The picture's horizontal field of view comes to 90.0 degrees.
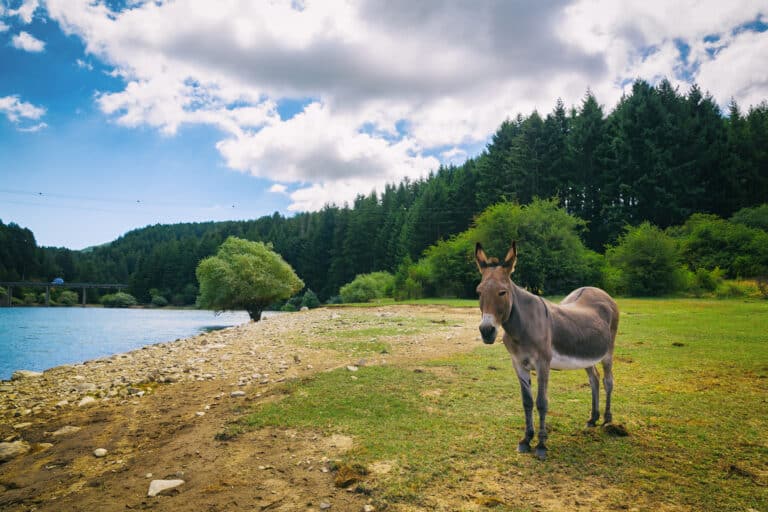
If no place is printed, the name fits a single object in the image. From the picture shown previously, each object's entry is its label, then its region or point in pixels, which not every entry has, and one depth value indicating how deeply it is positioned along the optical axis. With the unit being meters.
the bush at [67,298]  79.06
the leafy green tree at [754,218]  32.97
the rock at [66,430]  6.20
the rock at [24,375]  10.70
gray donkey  4.32
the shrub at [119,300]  79.94
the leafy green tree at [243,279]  34.09
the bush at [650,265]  29.77
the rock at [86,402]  7.70
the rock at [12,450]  5.46
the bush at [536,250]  33.44
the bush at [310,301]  55.72
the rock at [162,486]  4.09
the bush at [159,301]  80.69
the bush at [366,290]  49.66
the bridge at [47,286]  65.00
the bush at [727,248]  29.34
